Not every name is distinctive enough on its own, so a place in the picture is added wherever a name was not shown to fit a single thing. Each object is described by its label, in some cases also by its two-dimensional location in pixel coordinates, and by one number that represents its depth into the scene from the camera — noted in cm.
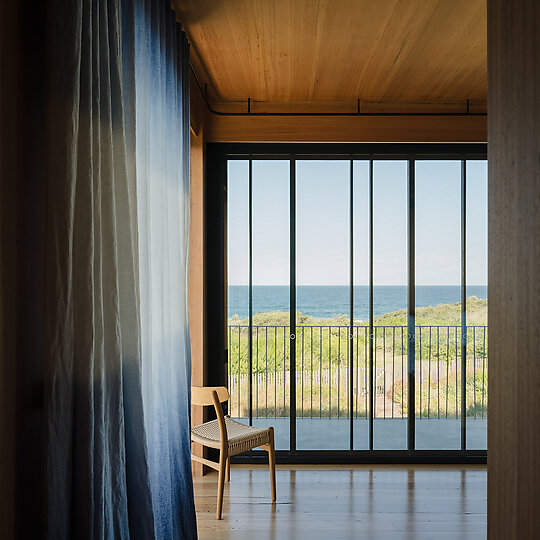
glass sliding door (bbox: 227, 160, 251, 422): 362
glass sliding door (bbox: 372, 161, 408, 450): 363
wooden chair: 272
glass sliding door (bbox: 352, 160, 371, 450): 359
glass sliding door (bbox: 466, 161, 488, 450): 364
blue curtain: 111
